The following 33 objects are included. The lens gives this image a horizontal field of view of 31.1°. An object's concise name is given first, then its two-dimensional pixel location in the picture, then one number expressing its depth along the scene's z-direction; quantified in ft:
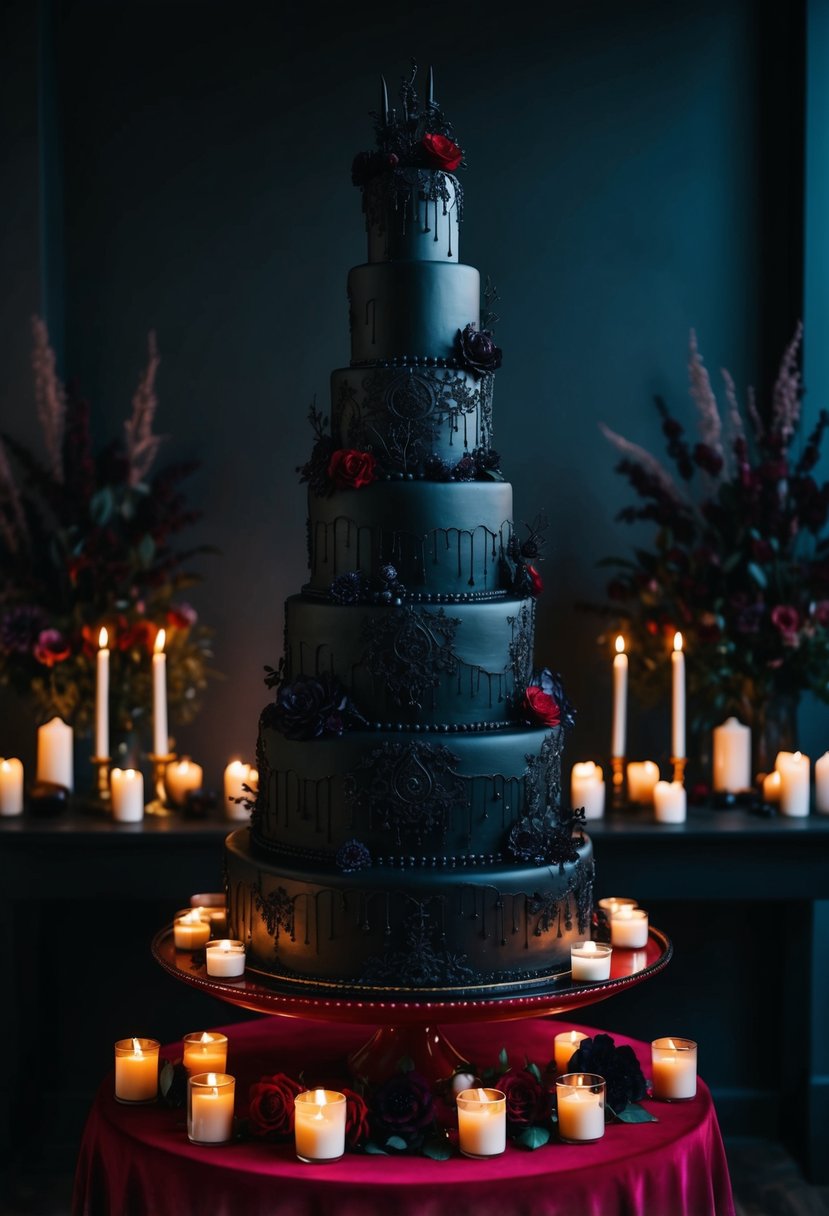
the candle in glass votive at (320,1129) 8.18
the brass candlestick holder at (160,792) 13.44
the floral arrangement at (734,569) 13.43
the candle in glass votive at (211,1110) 8.36
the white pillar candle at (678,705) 13.30
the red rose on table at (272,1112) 8.47
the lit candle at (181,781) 13.62
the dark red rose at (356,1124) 8.41
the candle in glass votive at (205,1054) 9.32
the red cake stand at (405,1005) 8.75
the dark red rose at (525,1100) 8.59
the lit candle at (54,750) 13.39
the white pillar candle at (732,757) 13.65
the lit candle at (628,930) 10.07
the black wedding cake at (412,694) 9.09
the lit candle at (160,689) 13.11
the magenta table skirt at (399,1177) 7.97
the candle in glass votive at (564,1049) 9.71
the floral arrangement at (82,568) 13.43
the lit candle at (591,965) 9.14
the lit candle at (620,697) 13.39
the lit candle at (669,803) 13.14
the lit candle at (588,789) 13.30
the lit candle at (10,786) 13.24
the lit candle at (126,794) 13.03
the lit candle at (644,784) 13.78
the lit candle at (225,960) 9.18
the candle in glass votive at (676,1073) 9.21
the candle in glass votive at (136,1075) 9.05
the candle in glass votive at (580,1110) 8.45
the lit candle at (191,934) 9.87
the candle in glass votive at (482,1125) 8.23
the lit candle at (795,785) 13.23
